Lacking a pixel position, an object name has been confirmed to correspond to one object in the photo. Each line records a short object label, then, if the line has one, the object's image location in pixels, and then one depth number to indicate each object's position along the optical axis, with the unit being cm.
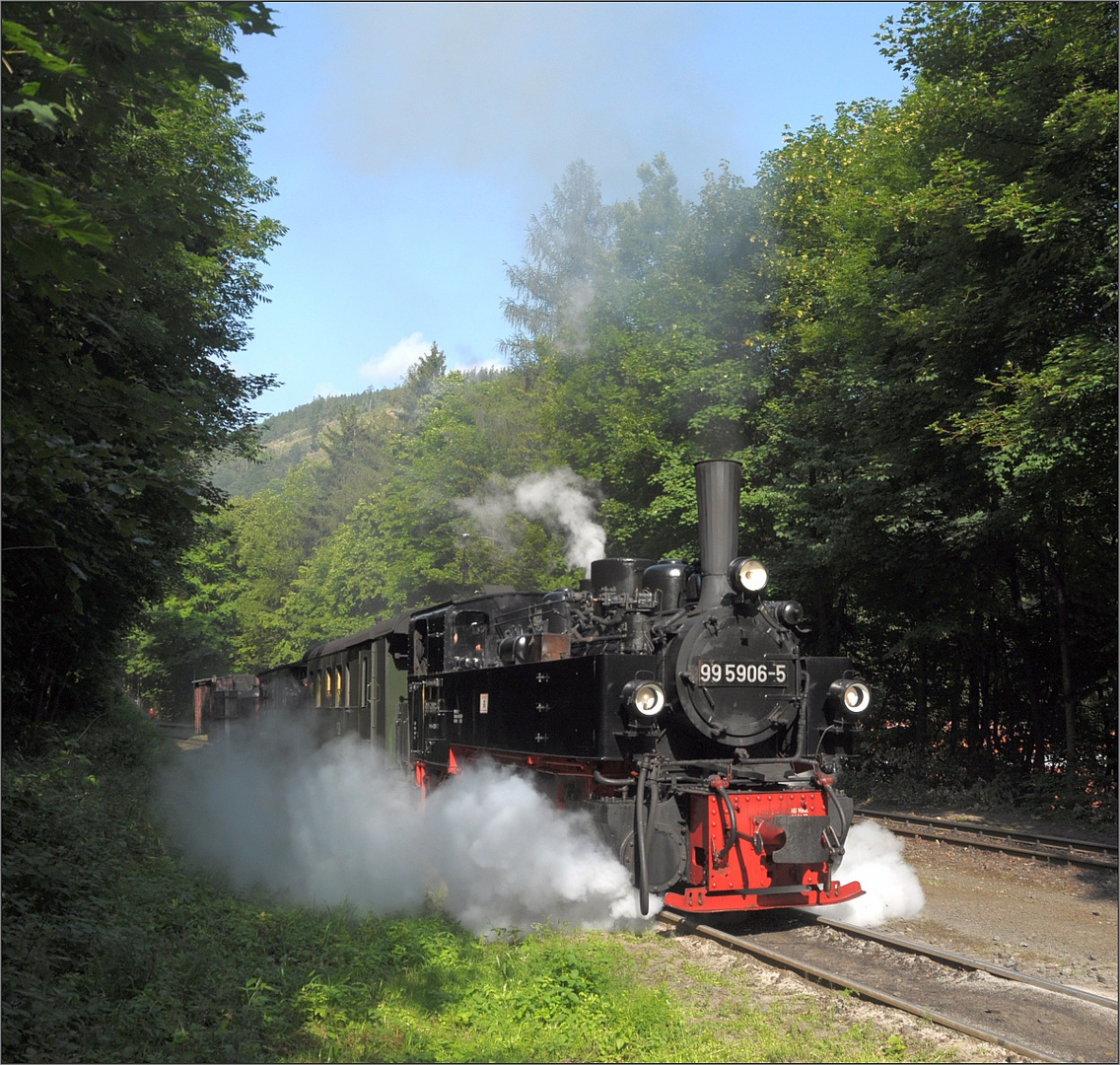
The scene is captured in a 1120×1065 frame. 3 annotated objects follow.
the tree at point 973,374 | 1205
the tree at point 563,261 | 4262
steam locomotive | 796
